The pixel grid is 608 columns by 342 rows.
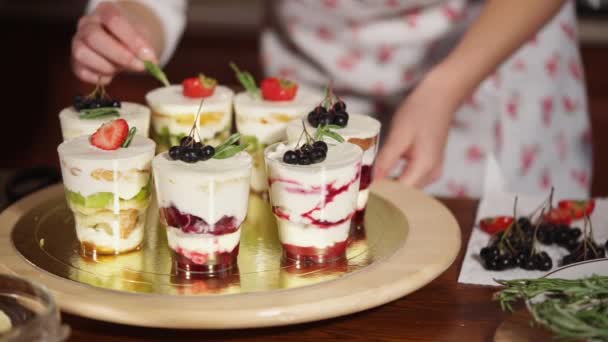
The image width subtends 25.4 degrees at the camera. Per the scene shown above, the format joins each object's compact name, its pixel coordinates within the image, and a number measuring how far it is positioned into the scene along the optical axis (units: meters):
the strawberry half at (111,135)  1.10
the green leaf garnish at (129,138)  1.12
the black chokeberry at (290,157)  1.09
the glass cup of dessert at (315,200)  1.09
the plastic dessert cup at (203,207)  1.06
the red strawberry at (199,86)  1.31
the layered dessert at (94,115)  1.21
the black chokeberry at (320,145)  1.10
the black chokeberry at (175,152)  1.08
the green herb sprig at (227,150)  1.09
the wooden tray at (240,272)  1.01
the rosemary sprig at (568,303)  0.92
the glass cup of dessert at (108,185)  1.09
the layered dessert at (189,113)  1.30
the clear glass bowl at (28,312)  0.88
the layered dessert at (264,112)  1.29
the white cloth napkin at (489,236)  1.12
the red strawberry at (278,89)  1.31
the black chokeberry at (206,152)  1.08
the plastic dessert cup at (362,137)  1.19
